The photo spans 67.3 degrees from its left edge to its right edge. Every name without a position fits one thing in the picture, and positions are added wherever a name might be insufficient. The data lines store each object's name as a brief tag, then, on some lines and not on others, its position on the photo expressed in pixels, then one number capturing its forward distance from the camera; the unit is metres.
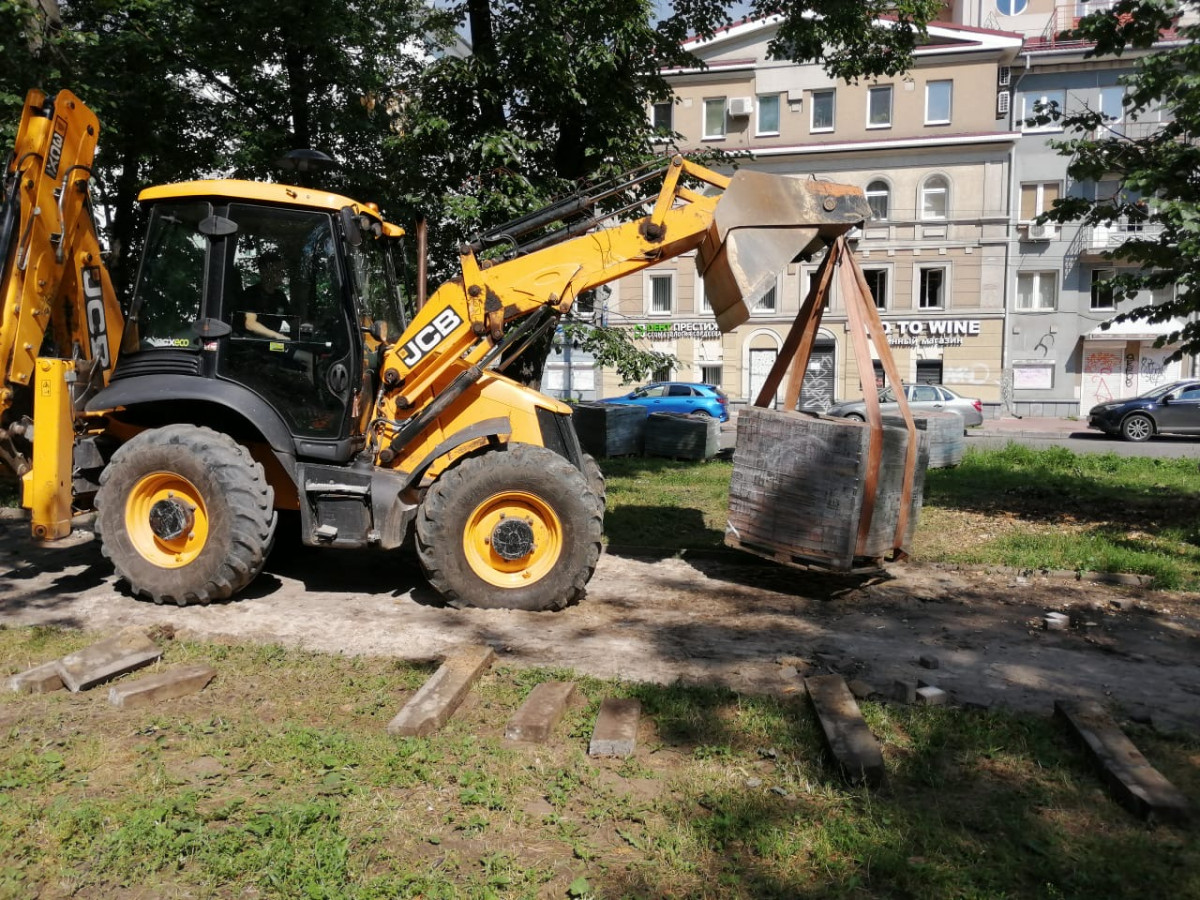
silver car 24.28
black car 22.64
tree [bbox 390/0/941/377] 10.88
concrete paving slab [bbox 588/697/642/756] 4.17
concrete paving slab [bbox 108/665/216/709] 4.67
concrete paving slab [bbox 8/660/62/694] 4.84
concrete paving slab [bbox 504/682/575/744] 4.32
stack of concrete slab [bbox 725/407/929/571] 6.53
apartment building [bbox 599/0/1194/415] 31.80
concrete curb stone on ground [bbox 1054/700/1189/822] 3.56
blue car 25.19
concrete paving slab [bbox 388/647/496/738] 4.35
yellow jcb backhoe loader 6.36
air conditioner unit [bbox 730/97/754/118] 33.00
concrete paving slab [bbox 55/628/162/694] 4.90
